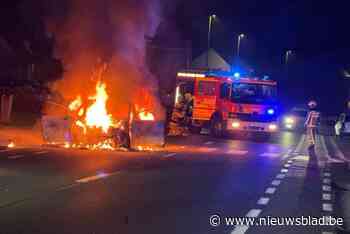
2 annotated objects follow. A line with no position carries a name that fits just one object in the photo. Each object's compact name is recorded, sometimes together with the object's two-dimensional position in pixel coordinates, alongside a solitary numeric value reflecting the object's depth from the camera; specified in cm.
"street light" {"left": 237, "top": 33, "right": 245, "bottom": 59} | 6604
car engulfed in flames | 2161
